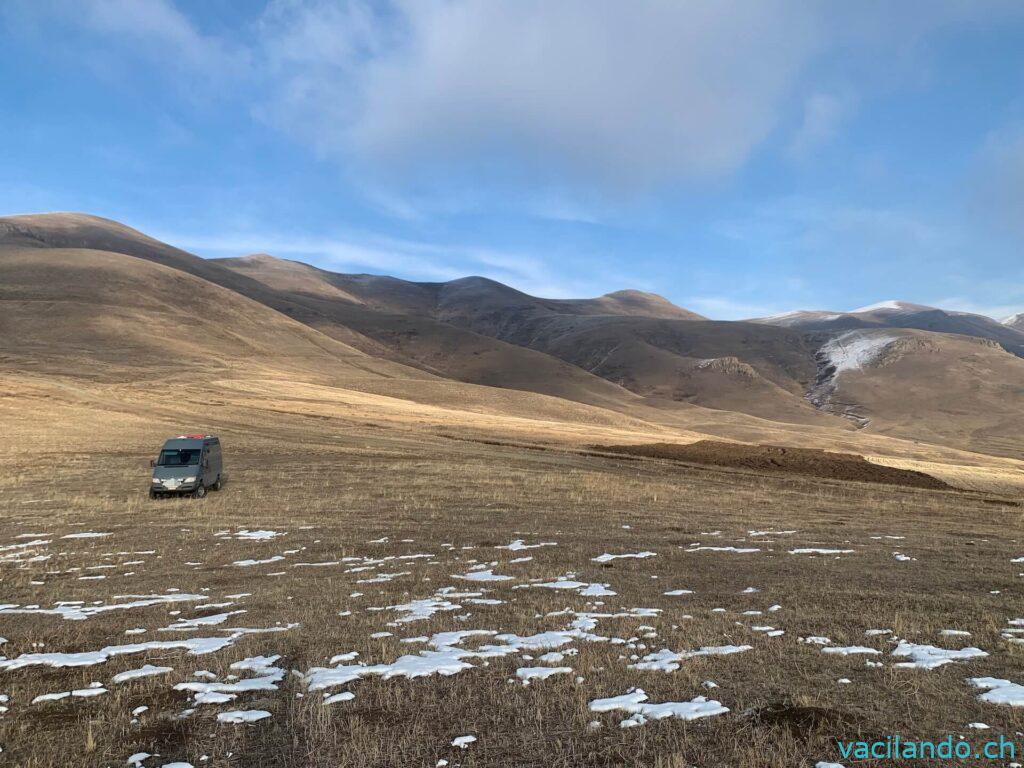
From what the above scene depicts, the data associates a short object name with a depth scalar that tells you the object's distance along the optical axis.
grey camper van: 27.98
